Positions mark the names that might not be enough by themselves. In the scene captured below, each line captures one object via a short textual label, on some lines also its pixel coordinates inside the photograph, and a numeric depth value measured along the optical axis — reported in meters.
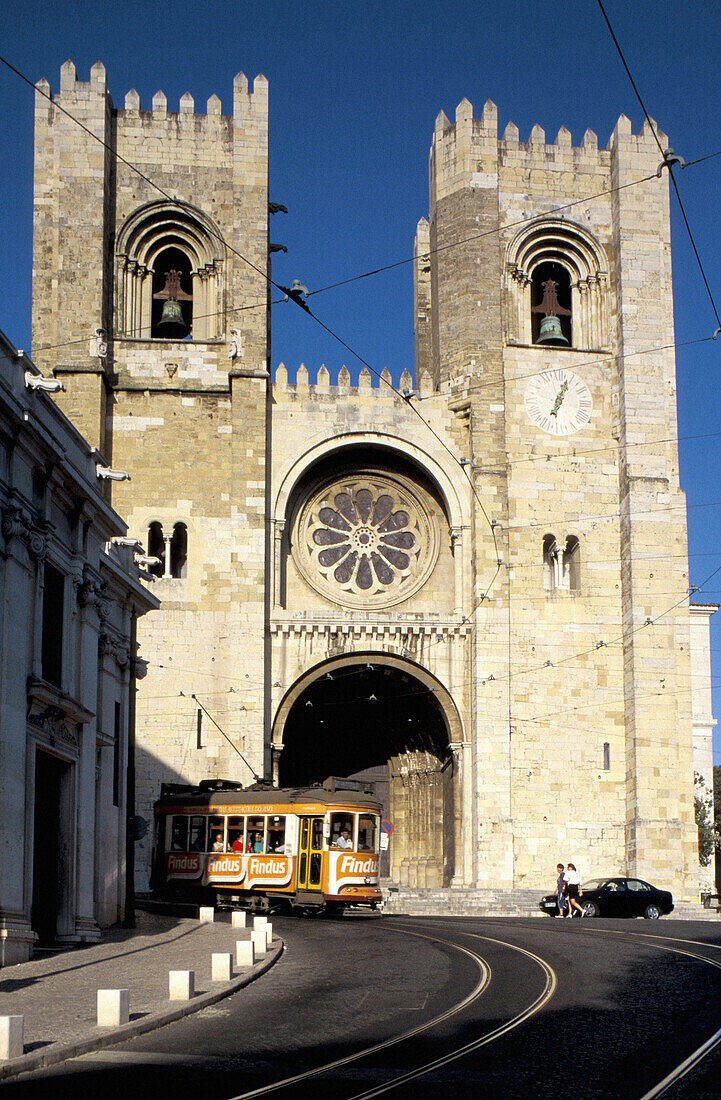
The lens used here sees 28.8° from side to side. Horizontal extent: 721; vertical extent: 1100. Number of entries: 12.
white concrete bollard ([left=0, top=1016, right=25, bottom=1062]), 9.61
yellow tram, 26.03
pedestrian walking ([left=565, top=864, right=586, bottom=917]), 28.30
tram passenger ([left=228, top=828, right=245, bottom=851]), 27.58
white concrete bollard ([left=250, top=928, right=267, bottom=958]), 17.76
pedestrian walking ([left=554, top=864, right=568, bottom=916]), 28.25
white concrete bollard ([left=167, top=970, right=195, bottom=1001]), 12.78
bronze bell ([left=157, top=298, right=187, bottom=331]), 35.50
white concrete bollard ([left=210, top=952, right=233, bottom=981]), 14.40
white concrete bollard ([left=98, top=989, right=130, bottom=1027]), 11.14
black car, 29.50
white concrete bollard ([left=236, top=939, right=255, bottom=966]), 16.22
